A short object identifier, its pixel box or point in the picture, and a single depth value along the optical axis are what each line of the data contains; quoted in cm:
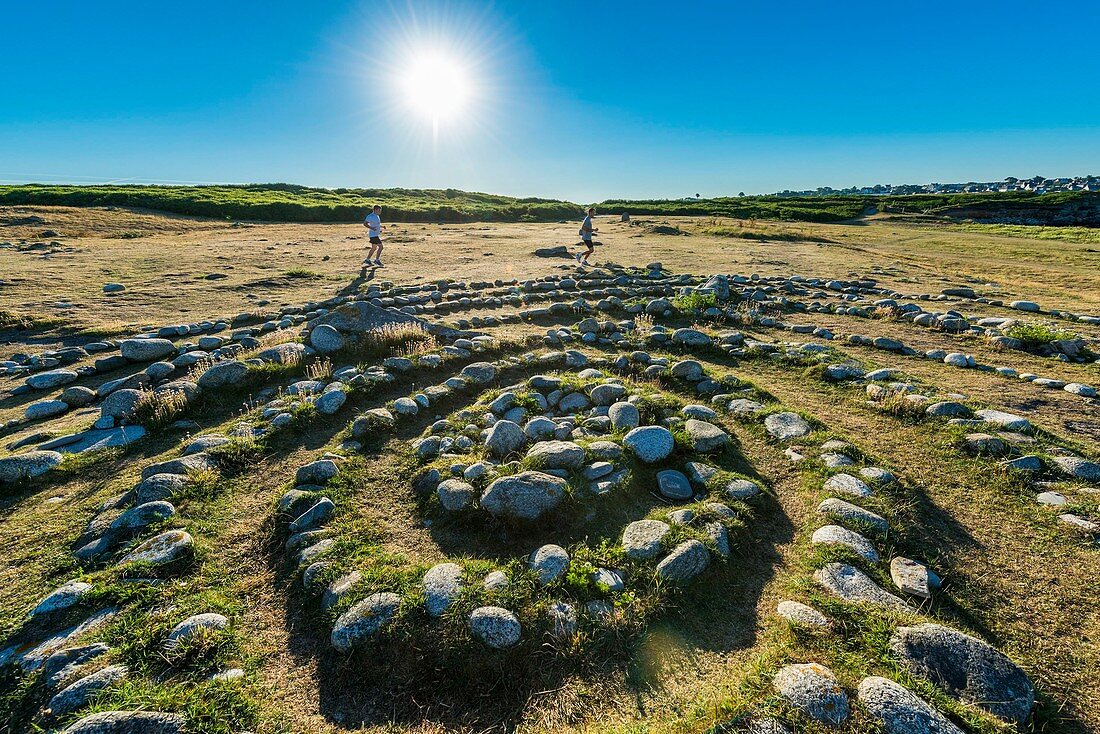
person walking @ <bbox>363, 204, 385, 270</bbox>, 2181
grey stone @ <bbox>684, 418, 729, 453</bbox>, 652
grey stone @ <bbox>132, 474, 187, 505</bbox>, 543
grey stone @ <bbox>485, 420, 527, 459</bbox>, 645
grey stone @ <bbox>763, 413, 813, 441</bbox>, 697
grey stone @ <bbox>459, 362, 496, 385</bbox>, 904
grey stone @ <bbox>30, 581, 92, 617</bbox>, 402
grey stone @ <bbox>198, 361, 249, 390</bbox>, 839
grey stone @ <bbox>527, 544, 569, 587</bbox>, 445
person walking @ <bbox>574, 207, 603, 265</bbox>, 2336
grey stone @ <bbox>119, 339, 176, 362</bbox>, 995
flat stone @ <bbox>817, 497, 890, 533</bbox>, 498
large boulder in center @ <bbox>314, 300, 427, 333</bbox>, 1082
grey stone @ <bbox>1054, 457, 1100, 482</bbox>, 574
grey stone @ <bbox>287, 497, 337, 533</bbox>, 526
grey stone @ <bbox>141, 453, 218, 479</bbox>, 591
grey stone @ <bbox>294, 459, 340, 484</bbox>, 600
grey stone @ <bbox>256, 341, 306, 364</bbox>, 940
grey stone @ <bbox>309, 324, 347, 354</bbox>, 1013
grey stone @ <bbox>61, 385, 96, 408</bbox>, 820
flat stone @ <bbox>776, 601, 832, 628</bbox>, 392
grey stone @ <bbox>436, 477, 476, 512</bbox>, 550
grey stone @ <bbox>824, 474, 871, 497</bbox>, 554
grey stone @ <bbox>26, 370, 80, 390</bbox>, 888
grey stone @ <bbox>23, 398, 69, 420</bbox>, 774
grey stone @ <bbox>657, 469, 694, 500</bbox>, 582
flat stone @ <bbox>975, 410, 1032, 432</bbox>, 677
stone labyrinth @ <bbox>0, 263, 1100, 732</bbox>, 358
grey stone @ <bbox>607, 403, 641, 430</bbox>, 693
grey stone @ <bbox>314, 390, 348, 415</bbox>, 786
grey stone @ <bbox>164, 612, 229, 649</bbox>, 377
